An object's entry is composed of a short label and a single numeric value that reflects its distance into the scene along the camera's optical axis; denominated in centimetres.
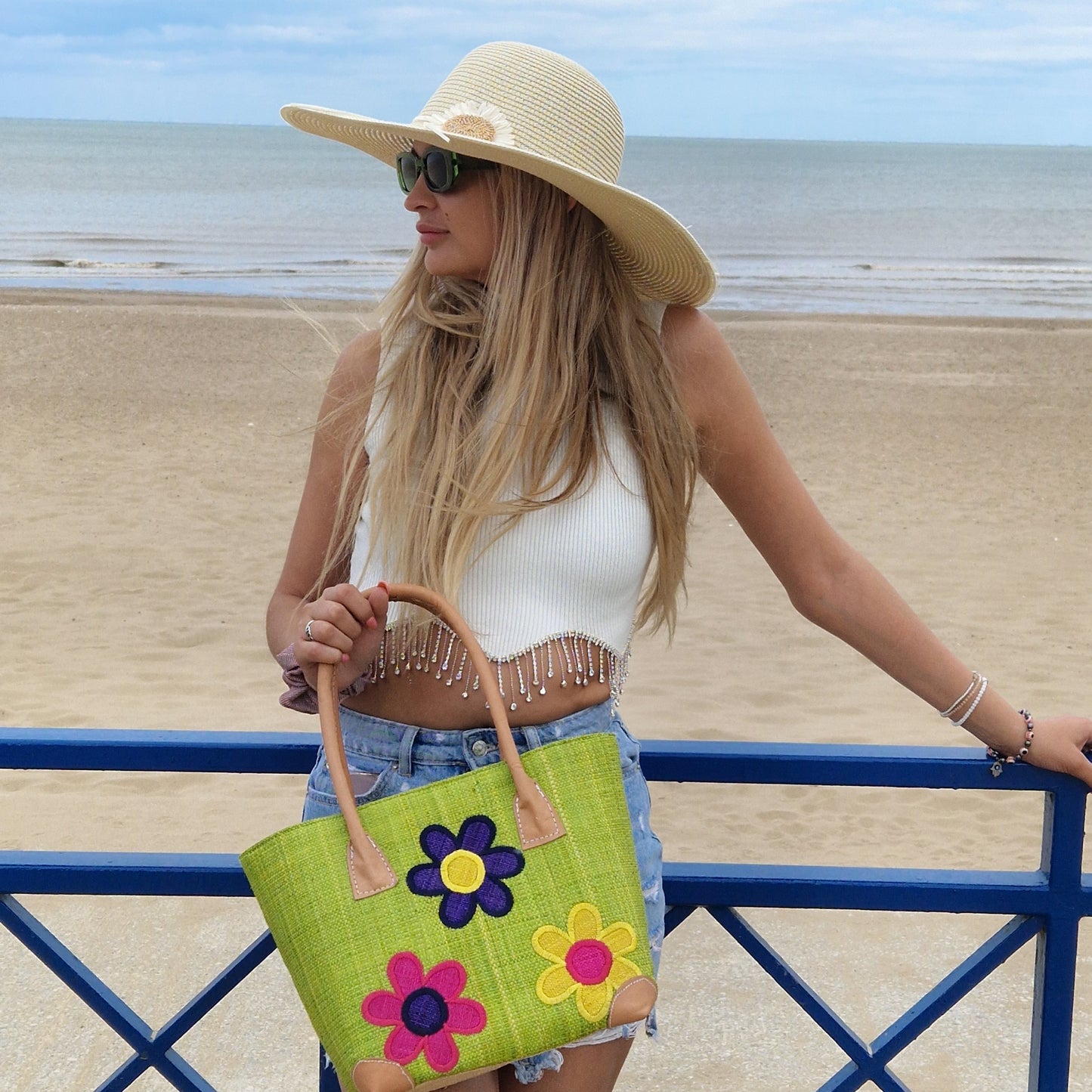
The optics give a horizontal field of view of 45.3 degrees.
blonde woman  156
